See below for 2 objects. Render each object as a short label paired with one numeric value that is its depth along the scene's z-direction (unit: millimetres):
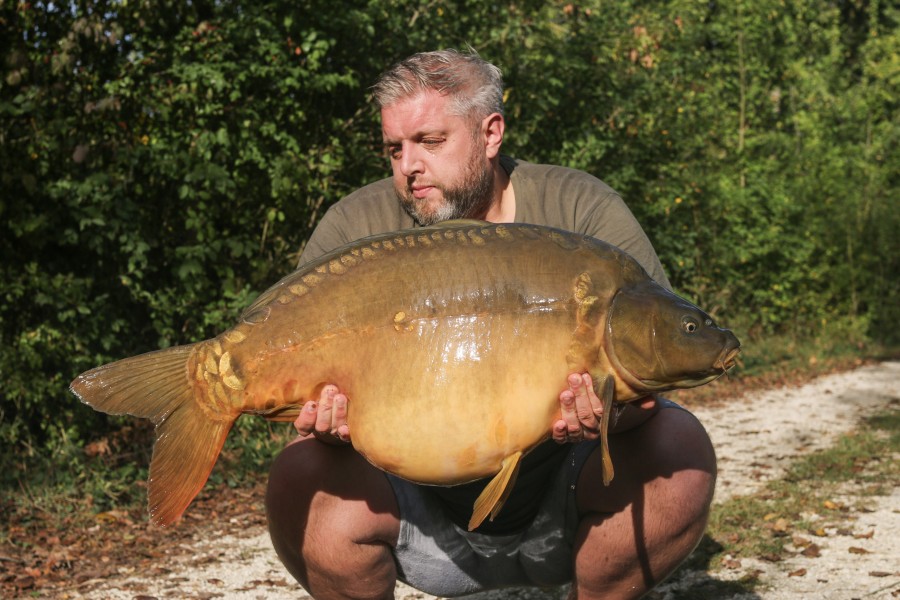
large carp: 2152
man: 2611
